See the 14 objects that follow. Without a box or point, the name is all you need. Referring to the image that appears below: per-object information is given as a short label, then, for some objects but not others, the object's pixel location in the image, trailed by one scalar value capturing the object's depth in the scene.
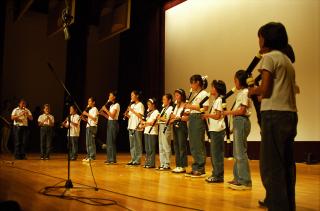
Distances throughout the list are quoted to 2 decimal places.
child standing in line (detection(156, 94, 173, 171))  6.37
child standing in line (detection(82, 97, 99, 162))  7.75
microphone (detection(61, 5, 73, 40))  4.03
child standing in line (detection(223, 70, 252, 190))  3.94
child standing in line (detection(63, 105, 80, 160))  8.66
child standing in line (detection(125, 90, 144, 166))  7.00
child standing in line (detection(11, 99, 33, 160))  8.48
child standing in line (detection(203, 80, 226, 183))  4.54
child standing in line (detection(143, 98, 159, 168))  6.67
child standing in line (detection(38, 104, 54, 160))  8.80
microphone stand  3.81
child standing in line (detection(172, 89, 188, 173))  5.77
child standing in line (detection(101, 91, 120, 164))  7.14
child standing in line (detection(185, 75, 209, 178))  5.02
